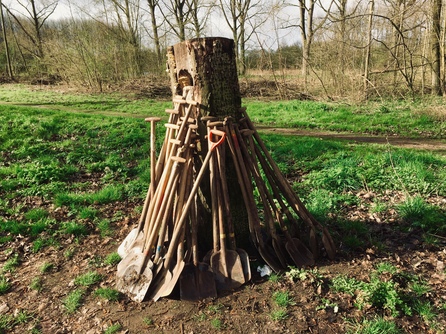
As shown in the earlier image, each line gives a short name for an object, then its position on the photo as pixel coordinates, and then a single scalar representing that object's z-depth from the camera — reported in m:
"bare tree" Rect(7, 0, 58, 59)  25.14
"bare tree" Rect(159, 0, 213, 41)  21.27
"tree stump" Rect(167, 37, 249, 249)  2.89
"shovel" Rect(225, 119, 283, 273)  3.05
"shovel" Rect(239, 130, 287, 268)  3.15
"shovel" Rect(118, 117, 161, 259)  3.36
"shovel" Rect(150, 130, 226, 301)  2.85
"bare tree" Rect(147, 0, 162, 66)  20.88
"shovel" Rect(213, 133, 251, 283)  3.00
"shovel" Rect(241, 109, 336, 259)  3.27
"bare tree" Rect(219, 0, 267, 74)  22.47
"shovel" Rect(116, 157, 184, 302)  2.91
